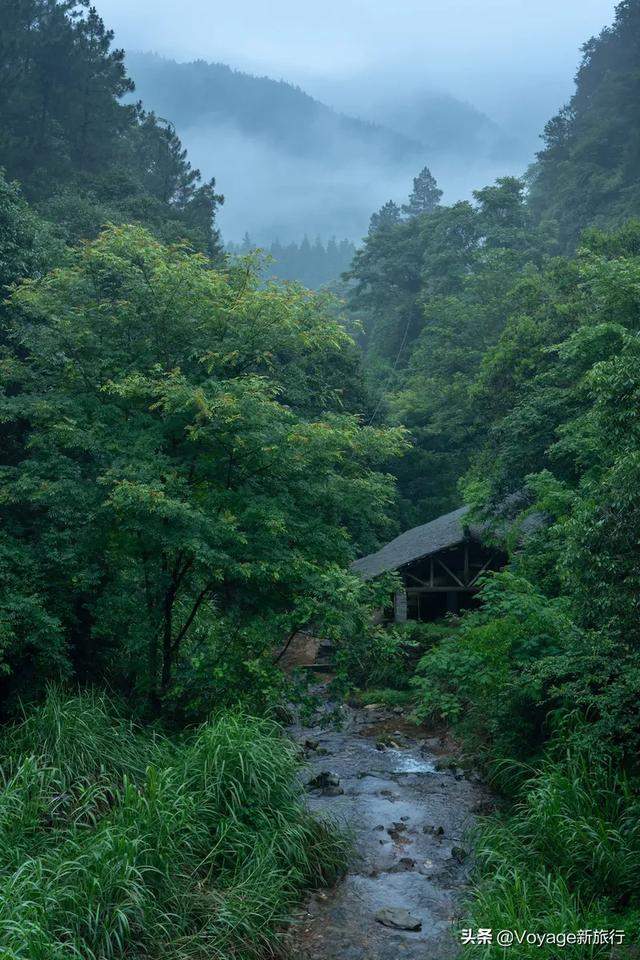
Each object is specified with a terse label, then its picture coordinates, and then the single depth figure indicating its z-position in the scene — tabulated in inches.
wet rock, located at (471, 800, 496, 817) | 476.7
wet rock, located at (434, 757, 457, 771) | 581.9
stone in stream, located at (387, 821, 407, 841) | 462.0
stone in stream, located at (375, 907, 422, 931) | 353.4
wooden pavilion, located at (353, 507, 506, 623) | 927.0
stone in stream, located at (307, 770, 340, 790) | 532.4
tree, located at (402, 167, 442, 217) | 3105.3
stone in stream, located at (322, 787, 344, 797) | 524.1
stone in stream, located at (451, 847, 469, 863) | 421.4
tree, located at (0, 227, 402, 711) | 436.8
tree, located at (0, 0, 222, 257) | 1186.6
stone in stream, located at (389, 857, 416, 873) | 413.7
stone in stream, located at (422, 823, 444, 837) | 463.2
